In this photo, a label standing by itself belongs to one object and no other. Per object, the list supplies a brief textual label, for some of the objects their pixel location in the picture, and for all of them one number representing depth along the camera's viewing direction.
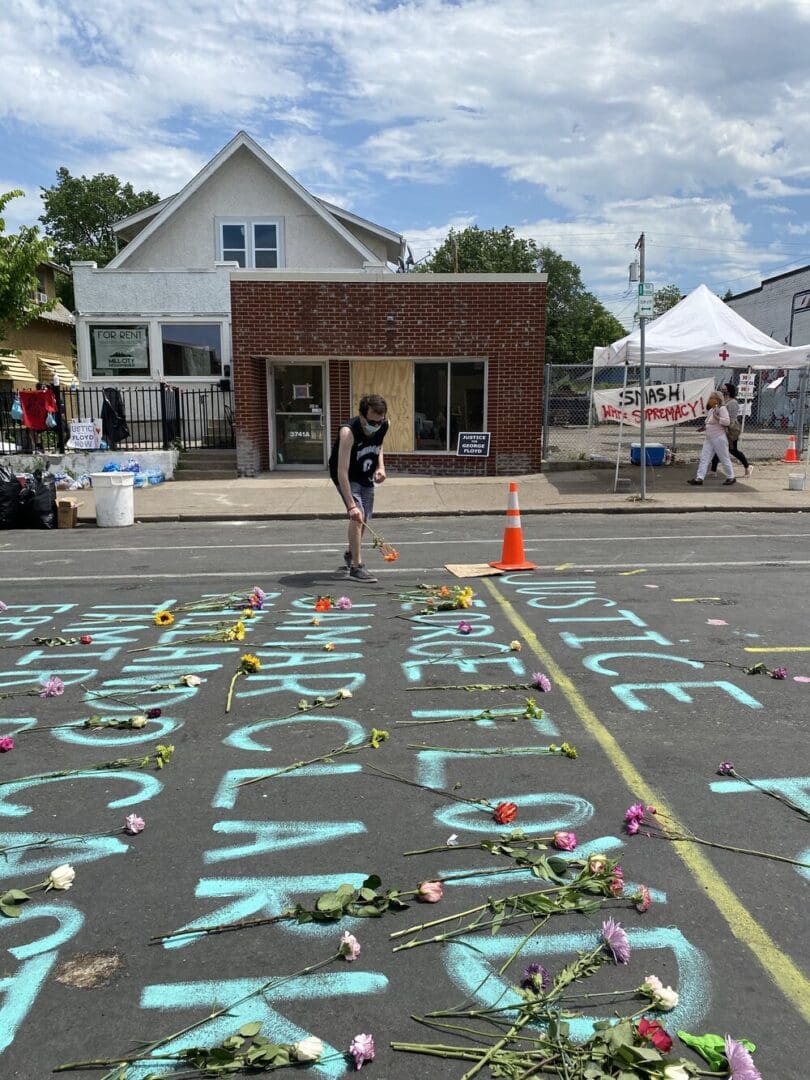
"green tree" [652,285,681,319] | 79.29
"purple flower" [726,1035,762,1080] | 1.99
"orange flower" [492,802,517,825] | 3.25
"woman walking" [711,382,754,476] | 15.39
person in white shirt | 14.72
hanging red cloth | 16.72
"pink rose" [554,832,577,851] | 3.04
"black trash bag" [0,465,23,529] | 12.18
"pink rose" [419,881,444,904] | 2.76
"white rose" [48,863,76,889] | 2.87
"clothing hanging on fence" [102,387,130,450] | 17.02
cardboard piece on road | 7.99
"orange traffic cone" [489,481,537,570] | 8.23
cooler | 18.03
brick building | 16.34
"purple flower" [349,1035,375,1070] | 2.10
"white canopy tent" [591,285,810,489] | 14.90
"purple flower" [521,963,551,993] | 2.37
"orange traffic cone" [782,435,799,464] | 18.31
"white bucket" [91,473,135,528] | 12.30
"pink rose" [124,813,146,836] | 3.22
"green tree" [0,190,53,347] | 15.37
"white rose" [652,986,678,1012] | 2.27
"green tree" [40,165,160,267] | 51.00
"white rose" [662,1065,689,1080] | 2.02
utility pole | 12.54
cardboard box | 12.19
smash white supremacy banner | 14.91
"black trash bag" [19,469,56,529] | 12.18
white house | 20.53
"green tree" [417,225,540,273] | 50.28
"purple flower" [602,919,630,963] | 2.46
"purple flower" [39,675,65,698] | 4.77
